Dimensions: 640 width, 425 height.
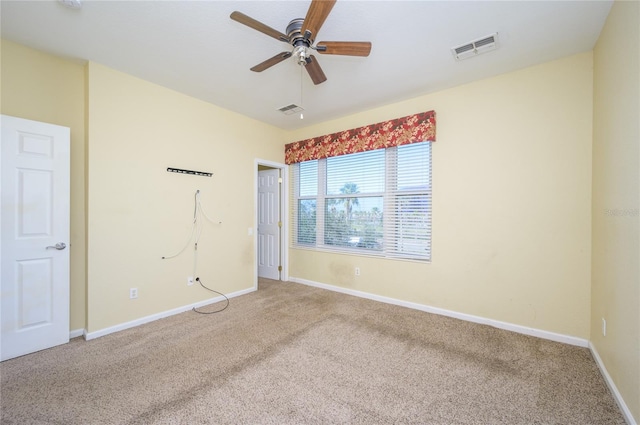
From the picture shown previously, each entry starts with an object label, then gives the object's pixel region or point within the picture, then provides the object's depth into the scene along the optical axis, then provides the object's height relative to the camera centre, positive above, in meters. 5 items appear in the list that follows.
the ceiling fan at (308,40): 1.62 +1.24
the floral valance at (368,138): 3.22 +1.08
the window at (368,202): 3.41 +0.17
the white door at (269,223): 4.85 -0.19
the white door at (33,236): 2.21 -0.22
